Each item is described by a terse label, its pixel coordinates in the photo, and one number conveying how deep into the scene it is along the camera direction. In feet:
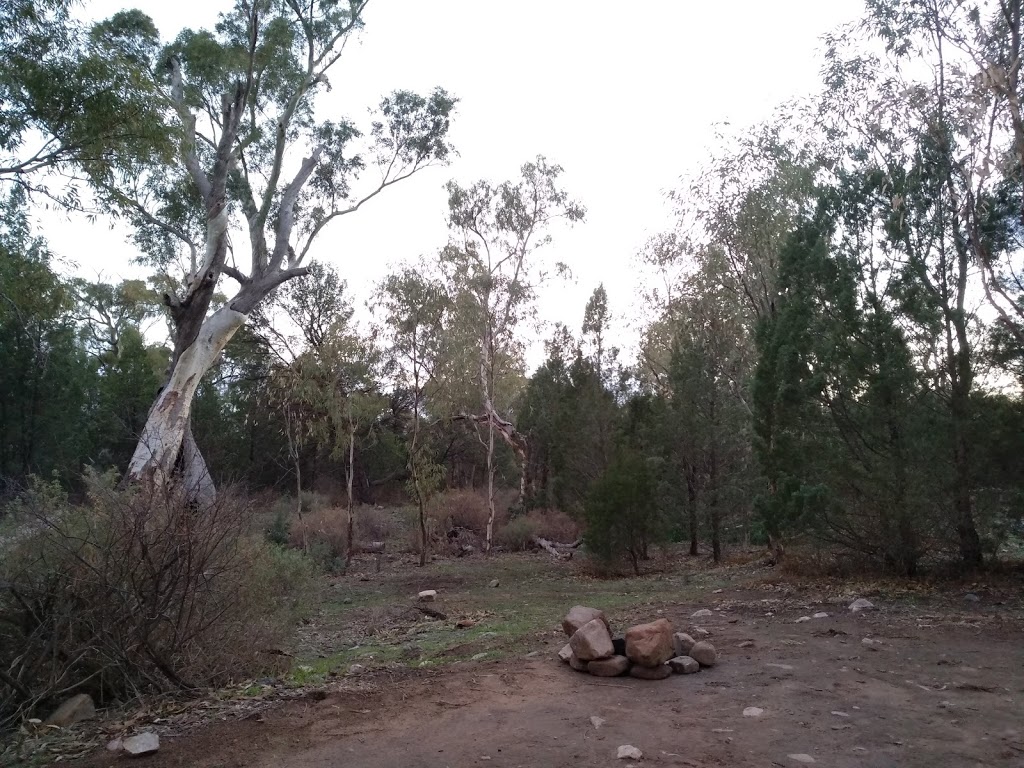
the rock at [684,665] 21.08
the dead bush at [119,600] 17.97
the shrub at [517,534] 74.90
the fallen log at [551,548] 69.05
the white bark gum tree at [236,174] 49.67
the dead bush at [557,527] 77.46
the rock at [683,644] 22.02
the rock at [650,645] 20.48
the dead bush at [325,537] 62.80
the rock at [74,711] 17.19
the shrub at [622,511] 53.42
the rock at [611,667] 20.76
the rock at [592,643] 20.95
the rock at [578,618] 23.84
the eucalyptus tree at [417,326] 66.64
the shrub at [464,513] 77.77
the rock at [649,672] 20.59
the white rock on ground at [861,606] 30.42
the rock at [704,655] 21.68
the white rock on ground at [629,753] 14.57
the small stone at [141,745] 14.93
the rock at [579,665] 21.26
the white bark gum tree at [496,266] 78.77
